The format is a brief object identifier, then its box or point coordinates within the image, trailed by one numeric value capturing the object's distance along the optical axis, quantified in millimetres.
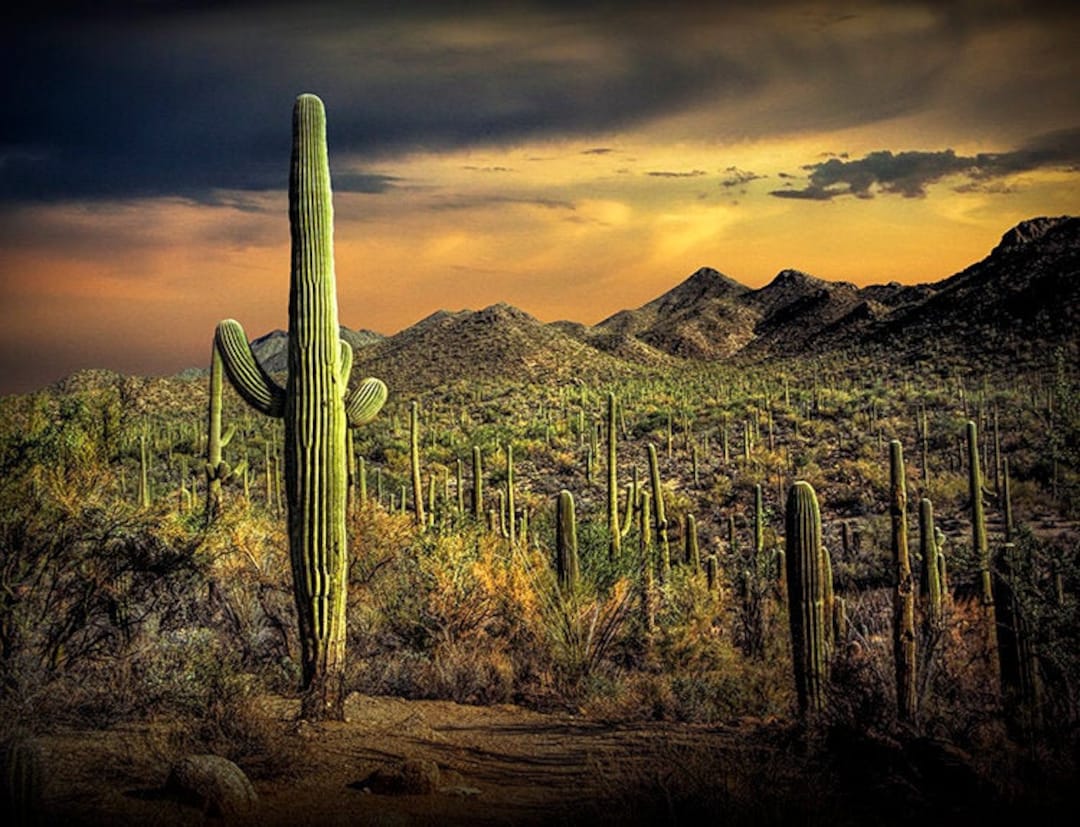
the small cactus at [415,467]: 23578
